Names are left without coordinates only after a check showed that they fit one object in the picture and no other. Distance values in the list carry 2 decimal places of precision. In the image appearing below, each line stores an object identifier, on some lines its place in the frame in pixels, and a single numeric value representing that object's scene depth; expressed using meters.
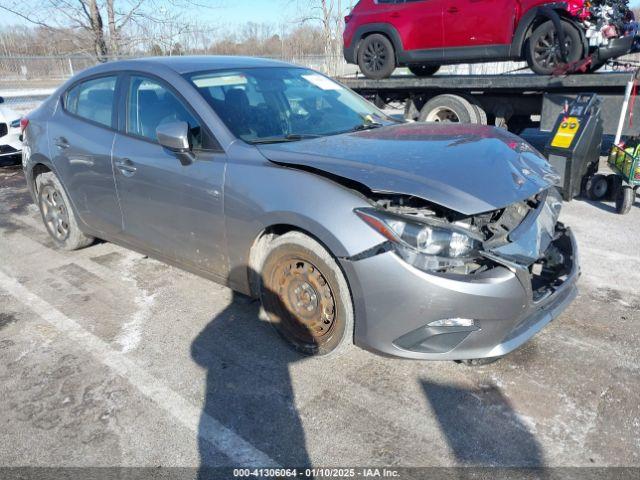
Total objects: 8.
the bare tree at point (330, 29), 23.52
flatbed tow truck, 7.12
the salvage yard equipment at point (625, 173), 5.55
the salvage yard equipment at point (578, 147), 5.88
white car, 8.73
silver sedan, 2.56
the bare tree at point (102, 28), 12.84
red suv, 7.14
